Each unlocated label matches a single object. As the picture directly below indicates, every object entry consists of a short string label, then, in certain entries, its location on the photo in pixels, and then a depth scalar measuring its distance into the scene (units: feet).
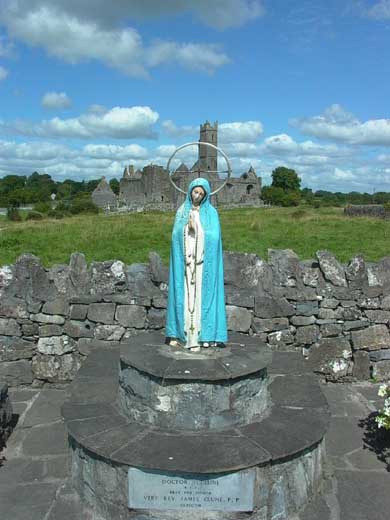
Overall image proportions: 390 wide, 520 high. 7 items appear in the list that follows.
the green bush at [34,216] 113.50
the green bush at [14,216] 108.37
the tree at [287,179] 280.94
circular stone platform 13.62
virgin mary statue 16.81
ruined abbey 174.40
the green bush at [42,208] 141.86
